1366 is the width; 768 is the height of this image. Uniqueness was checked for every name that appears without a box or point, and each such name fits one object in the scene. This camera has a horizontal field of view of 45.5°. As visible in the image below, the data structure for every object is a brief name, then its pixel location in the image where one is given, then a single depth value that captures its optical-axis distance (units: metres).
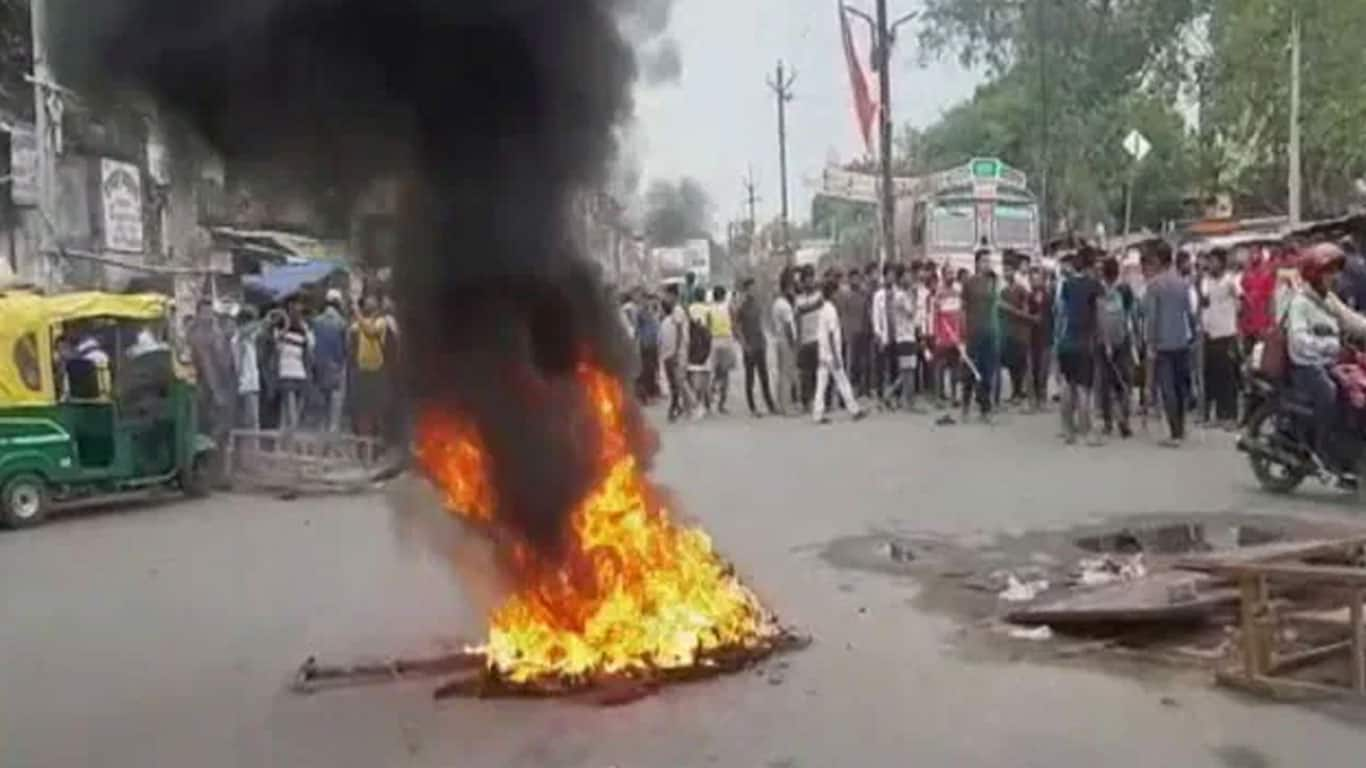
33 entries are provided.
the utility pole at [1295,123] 24.94
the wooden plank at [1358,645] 5.54
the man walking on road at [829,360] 17.36
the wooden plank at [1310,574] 5.51
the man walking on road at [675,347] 18.53
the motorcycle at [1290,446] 10.11
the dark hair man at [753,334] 18.61
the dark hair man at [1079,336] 13.55
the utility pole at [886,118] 27.25
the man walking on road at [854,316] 18.47
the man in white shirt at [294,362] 15.42
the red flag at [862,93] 27.00
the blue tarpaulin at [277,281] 21.23
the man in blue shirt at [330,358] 15.73
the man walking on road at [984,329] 16.09
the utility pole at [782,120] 40.37
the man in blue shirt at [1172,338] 13.22
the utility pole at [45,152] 6.39
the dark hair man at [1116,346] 13.66
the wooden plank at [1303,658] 5.81
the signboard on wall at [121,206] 15.02
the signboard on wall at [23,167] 17.00
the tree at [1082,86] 37.00
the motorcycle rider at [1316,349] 10.05
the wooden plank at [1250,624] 5.67
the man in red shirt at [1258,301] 13.41
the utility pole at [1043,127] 34.91
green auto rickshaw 11.78
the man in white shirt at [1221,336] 14.08
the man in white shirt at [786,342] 18.52
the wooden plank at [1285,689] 5.59
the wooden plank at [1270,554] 5.95
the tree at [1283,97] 27.61
